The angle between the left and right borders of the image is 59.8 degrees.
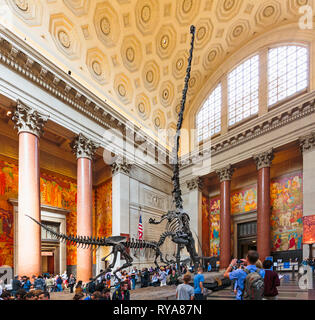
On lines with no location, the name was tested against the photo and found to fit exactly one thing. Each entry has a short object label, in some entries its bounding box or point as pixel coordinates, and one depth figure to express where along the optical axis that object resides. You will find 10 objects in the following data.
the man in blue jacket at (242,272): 2.74
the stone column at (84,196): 9.89
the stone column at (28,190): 7.84
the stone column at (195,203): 16.08
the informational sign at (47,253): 11.77
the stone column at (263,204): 12.19
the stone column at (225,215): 14.06
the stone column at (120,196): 12.17
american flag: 12.47
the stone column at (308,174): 11.23
